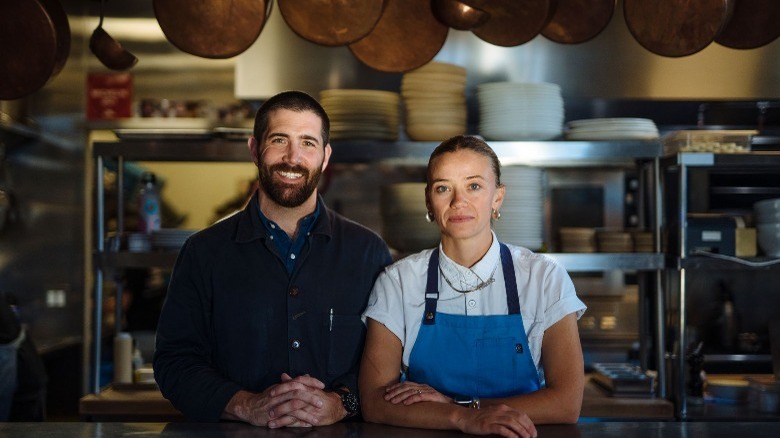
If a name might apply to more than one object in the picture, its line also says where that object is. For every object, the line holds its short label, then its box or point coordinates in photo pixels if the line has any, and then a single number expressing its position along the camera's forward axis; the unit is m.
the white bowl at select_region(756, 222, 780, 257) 3.36
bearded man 2.15
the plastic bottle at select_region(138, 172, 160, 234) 3.54
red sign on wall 5.33
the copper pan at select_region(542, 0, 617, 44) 2.26
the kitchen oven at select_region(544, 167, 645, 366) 4.55
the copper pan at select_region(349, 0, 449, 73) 2.31
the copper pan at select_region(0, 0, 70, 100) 2.12
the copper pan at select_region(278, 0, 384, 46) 2.08
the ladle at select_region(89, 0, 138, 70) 2.46
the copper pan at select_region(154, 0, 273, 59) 2.07
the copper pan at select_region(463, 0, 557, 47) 2.14
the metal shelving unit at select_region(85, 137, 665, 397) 3.30
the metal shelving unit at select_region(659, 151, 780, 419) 3.32
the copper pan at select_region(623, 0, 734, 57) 2.06
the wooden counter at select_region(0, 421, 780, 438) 1.81
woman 2.04
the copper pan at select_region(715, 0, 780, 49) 2.22
